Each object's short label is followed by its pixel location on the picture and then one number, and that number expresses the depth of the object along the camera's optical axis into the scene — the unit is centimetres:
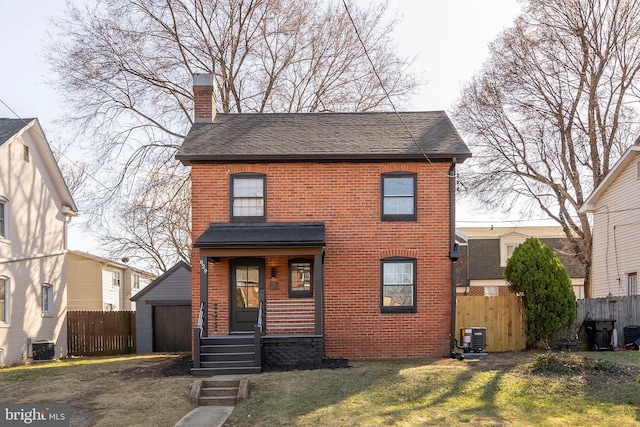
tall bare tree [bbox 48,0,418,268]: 2634
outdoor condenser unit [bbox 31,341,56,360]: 2083
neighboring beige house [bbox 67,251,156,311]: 3403
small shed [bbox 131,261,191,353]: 2455
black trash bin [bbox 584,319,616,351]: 1856
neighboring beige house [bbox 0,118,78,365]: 1969
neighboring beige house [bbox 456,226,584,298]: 3606
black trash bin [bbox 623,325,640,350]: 1864
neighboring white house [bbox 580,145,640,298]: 2231
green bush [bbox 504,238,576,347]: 1870
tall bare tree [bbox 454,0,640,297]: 2647
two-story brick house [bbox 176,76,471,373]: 1756
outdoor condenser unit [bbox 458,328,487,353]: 1780
